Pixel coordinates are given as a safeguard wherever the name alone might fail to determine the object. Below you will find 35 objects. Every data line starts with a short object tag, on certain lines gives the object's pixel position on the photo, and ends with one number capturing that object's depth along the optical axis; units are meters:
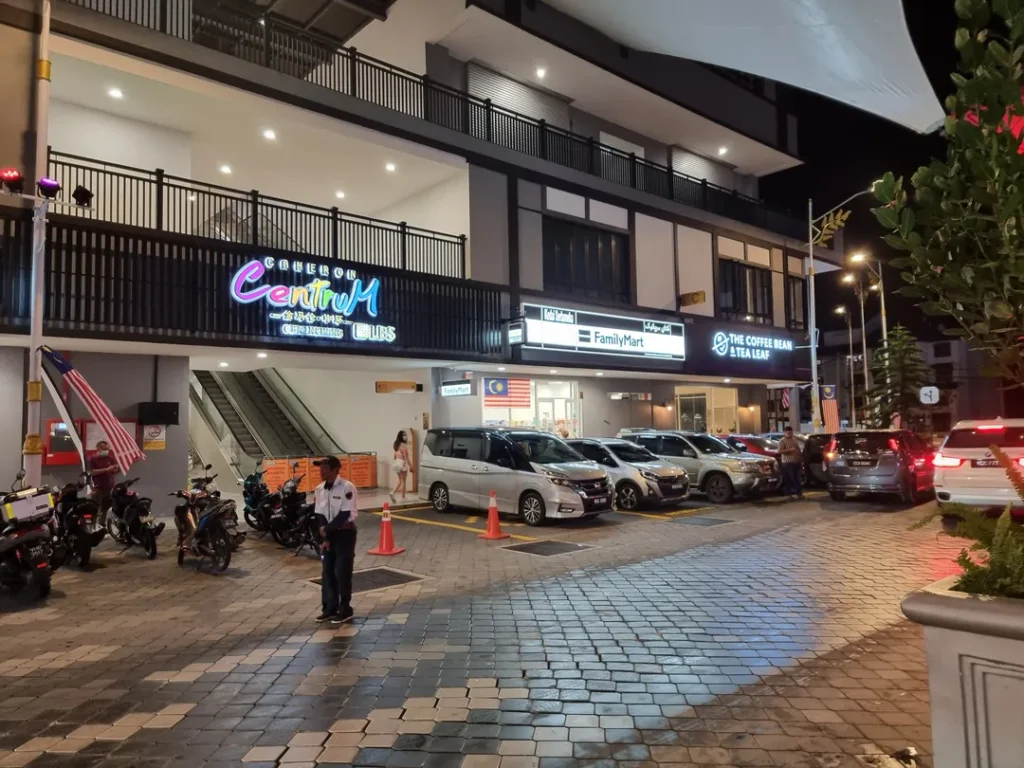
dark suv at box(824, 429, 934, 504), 15.60
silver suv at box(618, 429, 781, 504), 16.70
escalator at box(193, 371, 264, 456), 20.00
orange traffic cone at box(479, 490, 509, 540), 12.04
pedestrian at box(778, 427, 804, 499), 17.06
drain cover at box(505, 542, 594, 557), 10.75
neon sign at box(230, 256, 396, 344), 14.12
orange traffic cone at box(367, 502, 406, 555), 10.77
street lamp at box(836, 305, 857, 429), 33.33
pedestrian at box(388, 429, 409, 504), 17.19
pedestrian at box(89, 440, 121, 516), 11.59
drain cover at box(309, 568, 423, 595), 8.72
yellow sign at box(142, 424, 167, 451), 14.14
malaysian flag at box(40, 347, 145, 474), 10.52
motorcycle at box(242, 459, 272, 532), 11.80
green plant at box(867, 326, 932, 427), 28.55
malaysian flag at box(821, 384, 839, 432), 24.42
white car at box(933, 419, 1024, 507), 11.43
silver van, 13.16
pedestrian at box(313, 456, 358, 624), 7.09
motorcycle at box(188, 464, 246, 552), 10.12
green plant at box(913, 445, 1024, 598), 3.13
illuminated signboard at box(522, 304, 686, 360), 18.91
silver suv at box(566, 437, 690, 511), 15.41
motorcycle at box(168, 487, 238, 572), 9.70
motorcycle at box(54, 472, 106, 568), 9.76
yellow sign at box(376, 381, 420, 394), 19.41
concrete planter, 2.82
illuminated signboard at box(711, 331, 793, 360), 24.95
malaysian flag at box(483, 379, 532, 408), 19.27
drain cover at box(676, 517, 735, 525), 13.73
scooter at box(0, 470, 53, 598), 7.96
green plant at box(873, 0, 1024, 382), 2.89
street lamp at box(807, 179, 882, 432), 24.46
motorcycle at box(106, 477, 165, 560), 10.62
